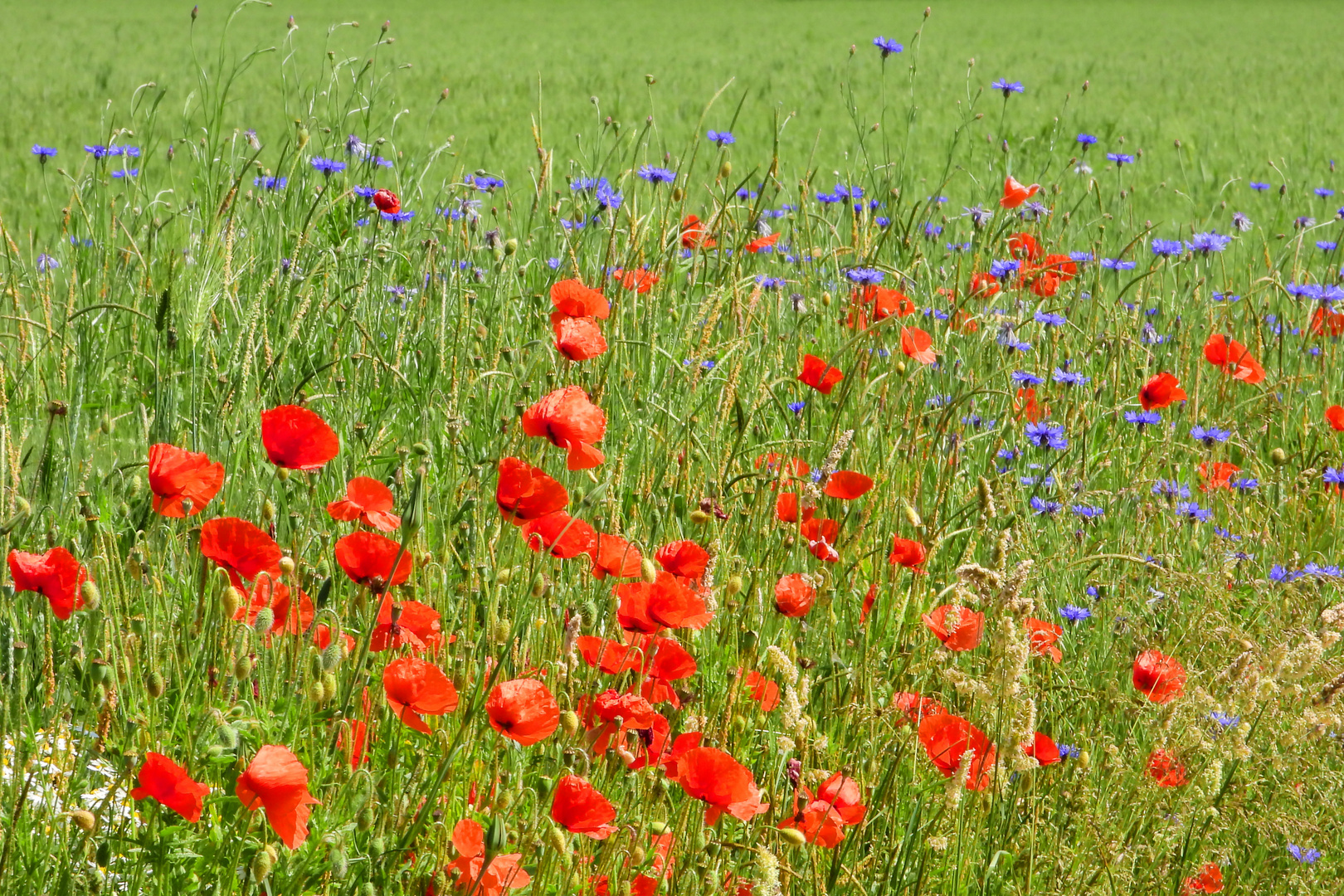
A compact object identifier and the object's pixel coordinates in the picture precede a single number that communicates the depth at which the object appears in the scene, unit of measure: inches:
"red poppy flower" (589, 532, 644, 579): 174.1
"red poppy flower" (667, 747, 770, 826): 165.1
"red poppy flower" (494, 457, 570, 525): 168.0
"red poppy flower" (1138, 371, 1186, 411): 202.9
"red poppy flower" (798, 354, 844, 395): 200.2
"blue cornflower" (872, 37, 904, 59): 280.1
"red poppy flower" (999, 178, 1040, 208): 243.9
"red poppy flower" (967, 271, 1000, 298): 240.3
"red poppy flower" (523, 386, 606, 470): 170.9
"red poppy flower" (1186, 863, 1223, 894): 174.2
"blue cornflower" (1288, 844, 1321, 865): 173.6
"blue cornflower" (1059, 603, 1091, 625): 190.3
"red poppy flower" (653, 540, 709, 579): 174.6
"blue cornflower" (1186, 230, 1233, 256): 303.6
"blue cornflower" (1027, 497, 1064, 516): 201.1
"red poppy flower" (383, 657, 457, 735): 163.7
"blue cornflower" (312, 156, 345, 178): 264.0
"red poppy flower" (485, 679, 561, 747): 163.0
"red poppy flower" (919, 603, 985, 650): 175.8
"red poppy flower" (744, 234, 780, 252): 264.9
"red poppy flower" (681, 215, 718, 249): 242.8
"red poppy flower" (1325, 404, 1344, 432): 222.0
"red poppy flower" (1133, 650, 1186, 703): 177.5
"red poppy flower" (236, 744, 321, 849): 157.4
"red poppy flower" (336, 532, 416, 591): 166.7
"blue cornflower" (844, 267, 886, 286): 238.7
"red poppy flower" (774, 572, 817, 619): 176.9
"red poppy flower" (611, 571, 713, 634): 168.5
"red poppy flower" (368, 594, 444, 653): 168.2
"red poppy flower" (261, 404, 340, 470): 167.5
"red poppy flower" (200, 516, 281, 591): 167.3
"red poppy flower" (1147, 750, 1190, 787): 176.1
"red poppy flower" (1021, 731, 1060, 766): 175.3
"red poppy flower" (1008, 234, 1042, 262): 285.6
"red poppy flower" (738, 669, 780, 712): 177.8
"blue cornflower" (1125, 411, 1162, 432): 218.7
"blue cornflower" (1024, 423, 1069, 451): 214.3
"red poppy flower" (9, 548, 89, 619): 164.4
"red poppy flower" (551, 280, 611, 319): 183.9
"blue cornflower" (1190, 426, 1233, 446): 216.5
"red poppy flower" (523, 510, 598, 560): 172.7
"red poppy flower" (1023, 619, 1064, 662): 181.0
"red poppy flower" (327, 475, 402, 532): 170.5
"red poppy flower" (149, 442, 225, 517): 165.2
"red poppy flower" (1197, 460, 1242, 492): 209.5
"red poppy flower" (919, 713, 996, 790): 173.1
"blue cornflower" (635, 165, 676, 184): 281.0
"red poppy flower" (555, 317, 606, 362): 176.8
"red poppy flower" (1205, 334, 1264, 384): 237.1
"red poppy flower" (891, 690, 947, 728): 177.1
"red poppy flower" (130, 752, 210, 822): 158.7
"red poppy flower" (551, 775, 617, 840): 163.0
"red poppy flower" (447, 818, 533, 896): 162.4
